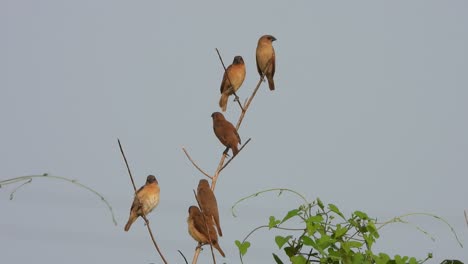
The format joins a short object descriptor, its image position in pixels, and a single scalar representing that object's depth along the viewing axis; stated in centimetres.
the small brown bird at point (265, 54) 1880
